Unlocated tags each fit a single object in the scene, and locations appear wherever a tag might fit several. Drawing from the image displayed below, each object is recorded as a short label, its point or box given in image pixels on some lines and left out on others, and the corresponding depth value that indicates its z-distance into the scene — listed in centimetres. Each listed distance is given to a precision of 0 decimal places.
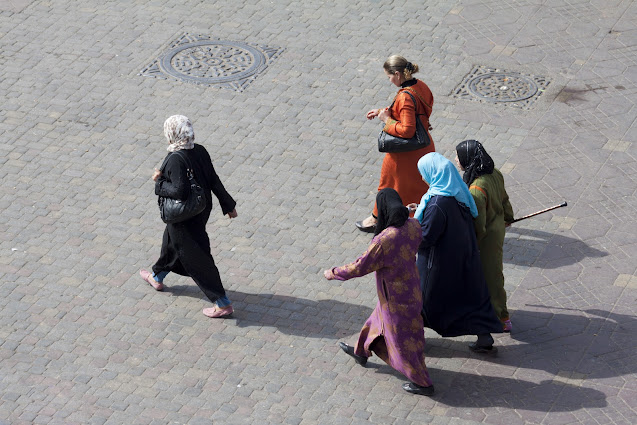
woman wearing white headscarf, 1617
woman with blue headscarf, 1512
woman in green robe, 1575
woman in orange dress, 1791
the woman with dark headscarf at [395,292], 1444
